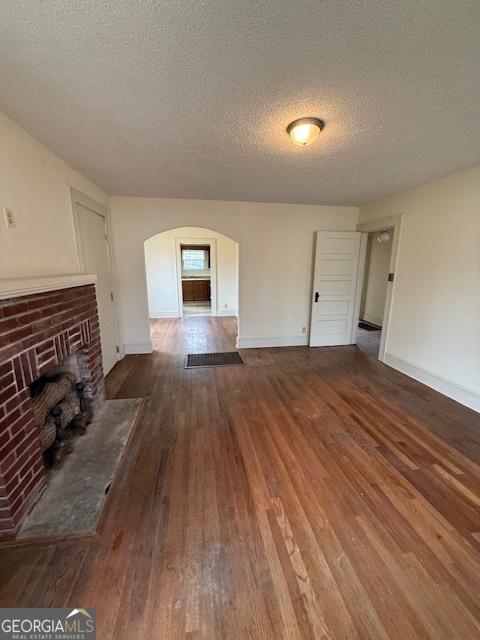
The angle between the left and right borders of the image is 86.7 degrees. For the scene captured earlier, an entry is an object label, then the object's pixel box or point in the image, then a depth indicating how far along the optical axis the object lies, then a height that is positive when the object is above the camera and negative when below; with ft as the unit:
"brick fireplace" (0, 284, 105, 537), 4.44 -2.11
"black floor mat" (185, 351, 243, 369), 12.35 -4.54
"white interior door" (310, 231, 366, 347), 14.05 -1.01
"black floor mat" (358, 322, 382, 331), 18.52 -4.23
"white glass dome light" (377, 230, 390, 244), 15.72 +2.01
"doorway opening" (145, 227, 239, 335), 21.09 -0.38
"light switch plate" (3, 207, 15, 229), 5.65 +1.12
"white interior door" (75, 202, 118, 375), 9.50 +0.14
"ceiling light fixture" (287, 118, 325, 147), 5.76 +3.17
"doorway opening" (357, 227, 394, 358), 18.99 -1.36
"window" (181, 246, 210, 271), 30.60 +1.14
